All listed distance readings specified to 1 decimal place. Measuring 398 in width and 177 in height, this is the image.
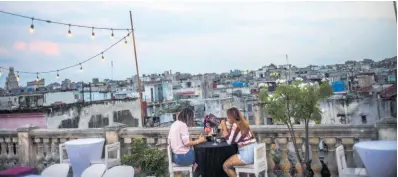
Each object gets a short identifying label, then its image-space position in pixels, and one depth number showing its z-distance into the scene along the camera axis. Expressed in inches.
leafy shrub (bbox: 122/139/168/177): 212.4
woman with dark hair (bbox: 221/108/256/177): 177.0
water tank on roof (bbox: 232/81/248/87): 1395.2
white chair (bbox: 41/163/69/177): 174.2
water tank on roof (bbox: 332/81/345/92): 808.3
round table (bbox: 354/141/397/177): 145.7
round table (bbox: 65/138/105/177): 217.5
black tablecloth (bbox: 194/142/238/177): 186.9
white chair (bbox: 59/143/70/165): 229.3
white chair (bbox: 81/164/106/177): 155.7
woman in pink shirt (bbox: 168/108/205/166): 191.5
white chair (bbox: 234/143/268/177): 175.5
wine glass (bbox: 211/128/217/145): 204.5
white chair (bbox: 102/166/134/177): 151.1
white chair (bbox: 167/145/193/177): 193.2
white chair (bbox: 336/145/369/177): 158.0
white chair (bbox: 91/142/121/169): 215.2
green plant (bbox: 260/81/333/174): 189.2
